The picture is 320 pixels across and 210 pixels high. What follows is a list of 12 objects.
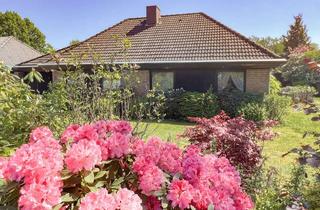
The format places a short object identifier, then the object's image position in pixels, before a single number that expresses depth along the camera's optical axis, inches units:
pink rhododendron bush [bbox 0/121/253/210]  72.8
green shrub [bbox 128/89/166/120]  556.7
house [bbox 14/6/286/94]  640.4
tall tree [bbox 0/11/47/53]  1923.0
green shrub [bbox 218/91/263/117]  585.0
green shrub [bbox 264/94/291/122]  585.3
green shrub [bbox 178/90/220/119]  587.8
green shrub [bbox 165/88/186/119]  618.5
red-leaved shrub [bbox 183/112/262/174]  195.0
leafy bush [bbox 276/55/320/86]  1143.5
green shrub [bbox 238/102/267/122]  545.6
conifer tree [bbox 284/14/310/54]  1713.8
